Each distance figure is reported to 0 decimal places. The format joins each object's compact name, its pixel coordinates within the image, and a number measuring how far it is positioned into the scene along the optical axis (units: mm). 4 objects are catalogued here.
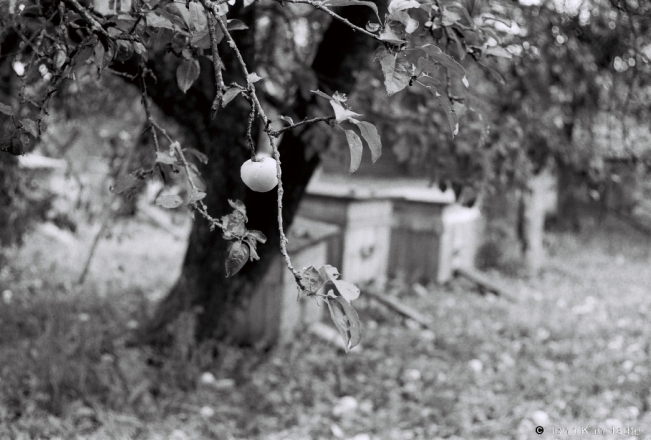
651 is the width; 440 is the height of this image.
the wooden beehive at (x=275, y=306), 4043
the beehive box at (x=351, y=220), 5062
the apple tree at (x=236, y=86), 1112
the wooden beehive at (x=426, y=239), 6164
